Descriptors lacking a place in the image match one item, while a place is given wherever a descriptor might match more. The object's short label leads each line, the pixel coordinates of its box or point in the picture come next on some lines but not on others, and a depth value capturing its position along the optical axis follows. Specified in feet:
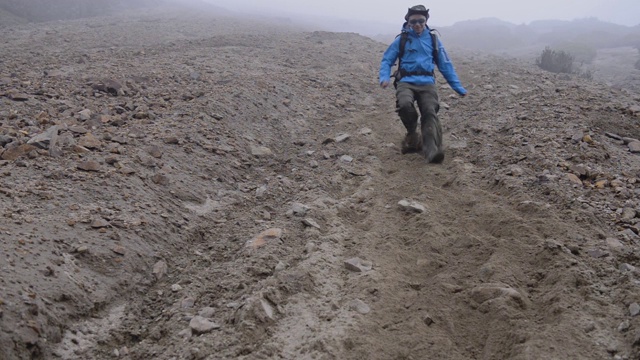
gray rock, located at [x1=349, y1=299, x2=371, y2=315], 9.11
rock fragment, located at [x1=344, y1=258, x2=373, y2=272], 10.54
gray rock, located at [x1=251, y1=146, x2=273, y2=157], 17.80
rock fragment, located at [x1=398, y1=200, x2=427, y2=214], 13.15
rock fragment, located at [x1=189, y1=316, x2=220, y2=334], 8.68
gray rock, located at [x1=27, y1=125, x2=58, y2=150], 13.50
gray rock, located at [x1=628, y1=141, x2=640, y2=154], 16.02
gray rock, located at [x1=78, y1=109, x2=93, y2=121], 16.61
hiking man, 18.01
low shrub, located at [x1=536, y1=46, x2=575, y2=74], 54.08
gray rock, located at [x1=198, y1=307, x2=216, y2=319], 9.16
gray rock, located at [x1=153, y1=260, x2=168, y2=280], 10.43
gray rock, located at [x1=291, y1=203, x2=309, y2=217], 13.12
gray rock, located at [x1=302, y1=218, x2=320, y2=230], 12.44
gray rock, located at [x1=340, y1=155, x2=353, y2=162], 17.43
